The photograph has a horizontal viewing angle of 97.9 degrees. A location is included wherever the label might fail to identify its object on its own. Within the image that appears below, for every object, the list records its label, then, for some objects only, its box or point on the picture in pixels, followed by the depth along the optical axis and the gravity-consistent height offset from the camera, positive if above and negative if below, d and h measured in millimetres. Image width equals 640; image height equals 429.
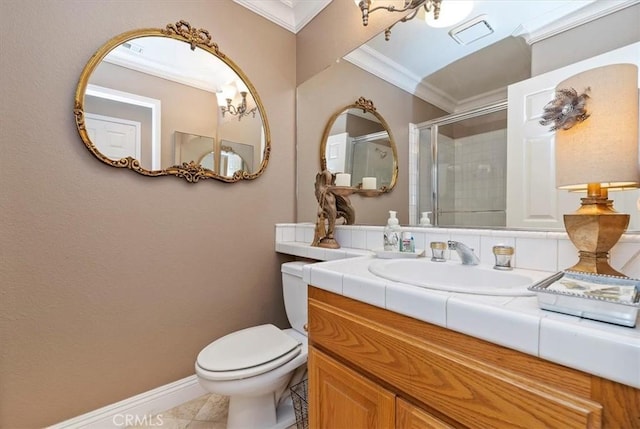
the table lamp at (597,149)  643 +163
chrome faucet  941 -125
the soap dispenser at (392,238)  1196 -96
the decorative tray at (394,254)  1108 -156
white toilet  1092 -631
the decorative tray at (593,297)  423 -133
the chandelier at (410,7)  1283 +993
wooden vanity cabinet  415 -316
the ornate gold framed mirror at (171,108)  1263 +552
